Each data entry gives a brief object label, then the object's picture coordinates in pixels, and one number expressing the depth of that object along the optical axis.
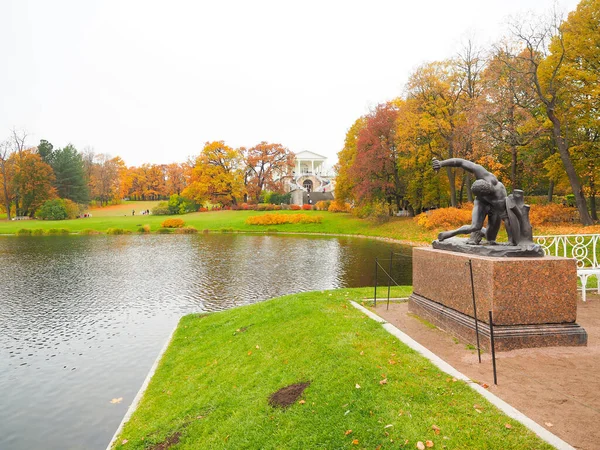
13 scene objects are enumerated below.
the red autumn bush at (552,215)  22.77
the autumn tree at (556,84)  19.55
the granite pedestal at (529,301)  6.05
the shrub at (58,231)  42.98
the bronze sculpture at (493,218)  6.54
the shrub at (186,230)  43.28
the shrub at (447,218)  28.47
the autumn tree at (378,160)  36.56
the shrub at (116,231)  42.97
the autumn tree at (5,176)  56.62
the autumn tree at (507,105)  22.31
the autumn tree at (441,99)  29.95
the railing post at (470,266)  6.25
